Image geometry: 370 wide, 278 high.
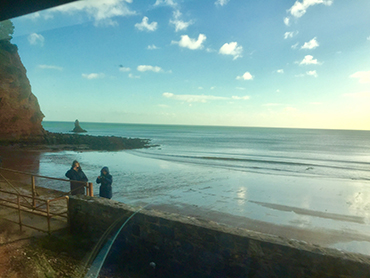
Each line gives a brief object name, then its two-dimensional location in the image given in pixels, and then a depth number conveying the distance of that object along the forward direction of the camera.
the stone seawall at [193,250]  3.47
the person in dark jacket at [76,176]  7.29
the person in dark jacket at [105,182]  7.16
